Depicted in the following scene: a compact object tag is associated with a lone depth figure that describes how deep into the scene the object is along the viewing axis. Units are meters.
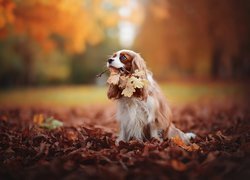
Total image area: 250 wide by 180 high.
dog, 3.82
